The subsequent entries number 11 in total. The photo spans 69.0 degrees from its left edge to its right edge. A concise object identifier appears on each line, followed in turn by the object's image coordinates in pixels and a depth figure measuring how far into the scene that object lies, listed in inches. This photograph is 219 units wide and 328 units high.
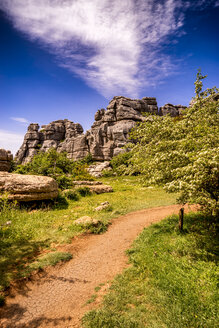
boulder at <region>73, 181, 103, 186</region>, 1039.5
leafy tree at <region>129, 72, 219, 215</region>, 235.0
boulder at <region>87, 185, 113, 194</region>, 915.4
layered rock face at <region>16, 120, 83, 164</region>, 3233.3
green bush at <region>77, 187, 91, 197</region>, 848.3
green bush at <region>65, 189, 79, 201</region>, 761.0
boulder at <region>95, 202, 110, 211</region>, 613.3
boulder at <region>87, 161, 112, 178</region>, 1870.1
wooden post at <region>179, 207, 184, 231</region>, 383.9
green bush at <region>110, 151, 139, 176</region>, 1841.3
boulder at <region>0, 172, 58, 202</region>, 566.3
